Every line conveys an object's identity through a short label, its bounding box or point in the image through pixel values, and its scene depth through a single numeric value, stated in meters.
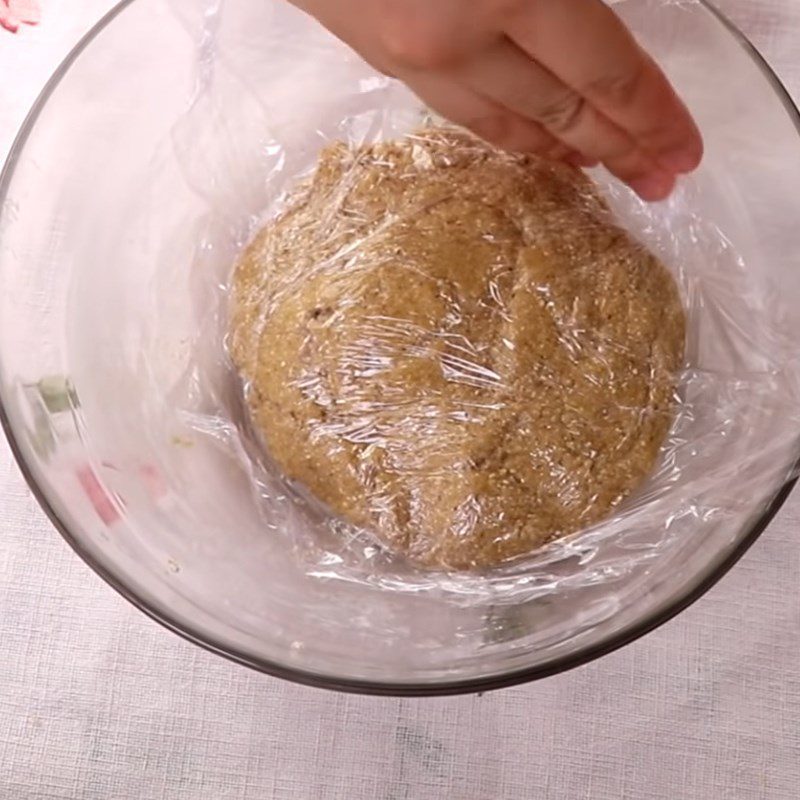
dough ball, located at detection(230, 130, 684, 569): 0.50
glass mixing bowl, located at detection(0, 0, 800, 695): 0.47
